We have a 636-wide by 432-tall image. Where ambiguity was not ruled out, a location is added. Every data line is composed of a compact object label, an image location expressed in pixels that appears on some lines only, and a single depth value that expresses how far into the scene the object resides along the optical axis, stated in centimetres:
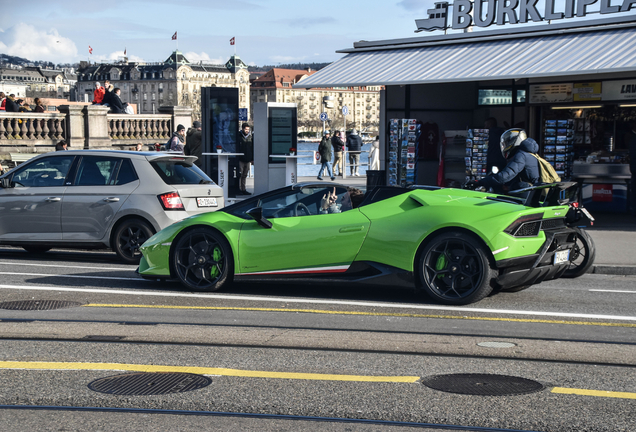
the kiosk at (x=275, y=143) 1969
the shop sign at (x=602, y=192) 1705
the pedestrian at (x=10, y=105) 2712
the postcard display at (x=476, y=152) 1762
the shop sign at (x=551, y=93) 1745
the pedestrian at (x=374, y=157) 3123
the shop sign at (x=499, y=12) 1741
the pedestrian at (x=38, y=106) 2719
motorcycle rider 1043
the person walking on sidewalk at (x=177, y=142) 2153
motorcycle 802
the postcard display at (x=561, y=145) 1742
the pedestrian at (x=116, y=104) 2784
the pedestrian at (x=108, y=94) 2778
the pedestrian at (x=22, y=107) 2898
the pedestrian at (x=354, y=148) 3259
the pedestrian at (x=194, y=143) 2150
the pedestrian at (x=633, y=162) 1606
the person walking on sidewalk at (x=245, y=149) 2217
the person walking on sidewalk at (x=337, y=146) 3123
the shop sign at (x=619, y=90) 1645
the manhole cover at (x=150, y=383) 490
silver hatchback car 1123
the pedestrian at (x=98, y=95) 2851
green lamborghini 761
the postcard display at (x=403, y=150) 1861
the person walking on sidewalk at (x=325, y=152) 2916
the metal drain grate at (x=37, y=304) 782
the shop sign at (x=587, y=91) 1694
